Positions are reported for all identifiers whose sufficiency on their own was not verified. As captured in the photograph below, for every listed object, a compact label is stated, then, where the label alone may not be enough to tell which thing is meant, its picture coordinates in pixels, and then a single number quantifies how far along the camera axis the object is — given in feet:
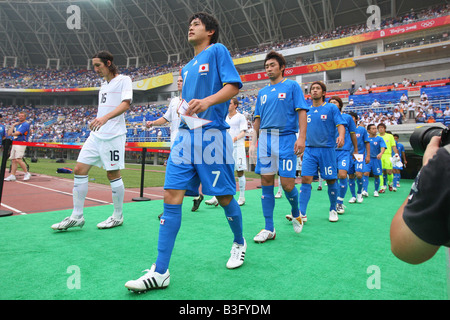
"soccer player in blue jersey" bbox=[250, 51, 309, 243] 10.83
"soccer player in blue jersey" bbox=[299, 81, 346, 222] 13.82
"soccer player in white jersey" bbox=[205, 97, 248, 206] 18.34
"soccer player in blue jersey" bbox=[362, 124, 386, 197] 25.68
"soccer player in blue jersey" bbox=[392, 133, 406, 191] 33.47
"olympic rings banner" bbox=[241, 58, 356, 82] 97.87
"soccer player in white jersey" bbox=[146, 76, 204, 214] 13.97
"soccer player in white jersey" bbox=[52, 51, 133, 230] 10.88
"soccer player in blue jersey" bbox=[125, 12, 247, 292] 6.48
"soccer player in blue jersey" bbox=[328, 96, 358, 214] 17.57
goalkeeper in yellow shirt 30.12
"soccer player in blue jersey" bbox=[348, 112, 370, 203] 21.38
